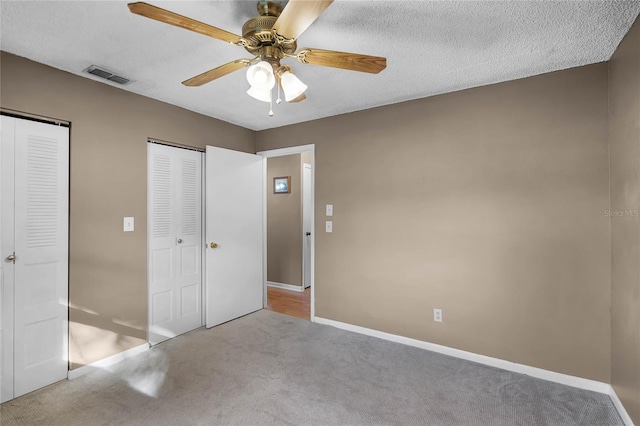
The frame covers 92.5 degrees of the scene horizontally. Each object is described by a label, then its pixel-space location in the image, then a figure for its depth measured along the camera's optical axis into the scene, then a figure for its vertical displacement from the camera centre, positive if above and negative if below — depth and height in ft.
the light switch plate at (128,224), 9.00 -0.29
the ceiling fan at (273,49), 4.27 +2.70
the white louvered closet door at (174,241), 9.78 -0.91
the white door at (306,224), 16.21 -0.57
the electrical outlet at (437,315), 9.23 -3.08
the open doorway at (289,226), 16.14 -0.66
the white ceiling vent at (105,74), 7.59 +3.62
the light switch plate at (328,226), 11.38 -0.48
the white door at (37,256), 6.99 -1.00
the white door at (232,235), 11.27 -0.82
